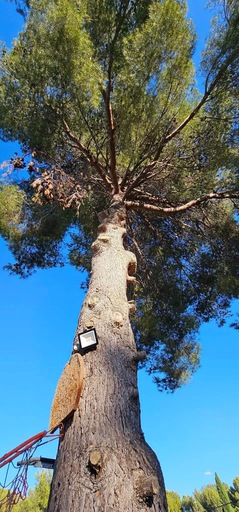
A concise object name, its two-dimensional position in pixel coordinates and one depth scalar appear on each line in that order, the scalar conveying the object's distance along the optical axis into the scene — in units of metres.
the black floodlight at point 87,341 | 2.08
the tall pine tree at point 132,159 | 3.68
